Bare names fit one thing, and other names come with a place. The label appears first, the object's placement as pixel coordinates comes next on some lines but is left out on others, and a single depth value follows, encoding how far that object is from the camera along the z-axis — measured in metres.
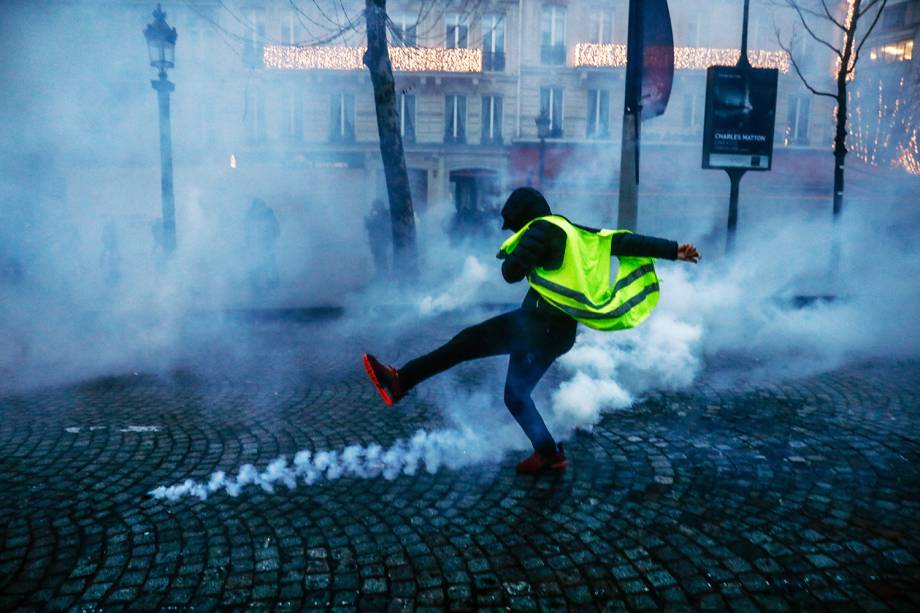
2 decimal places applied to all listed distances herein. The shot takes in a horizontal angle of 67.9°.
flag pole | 6.22
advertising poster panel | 8.45
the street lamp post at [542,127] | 16.78
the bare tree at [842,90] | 8.84
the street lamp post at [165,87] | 8.24
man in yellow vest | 2.98
